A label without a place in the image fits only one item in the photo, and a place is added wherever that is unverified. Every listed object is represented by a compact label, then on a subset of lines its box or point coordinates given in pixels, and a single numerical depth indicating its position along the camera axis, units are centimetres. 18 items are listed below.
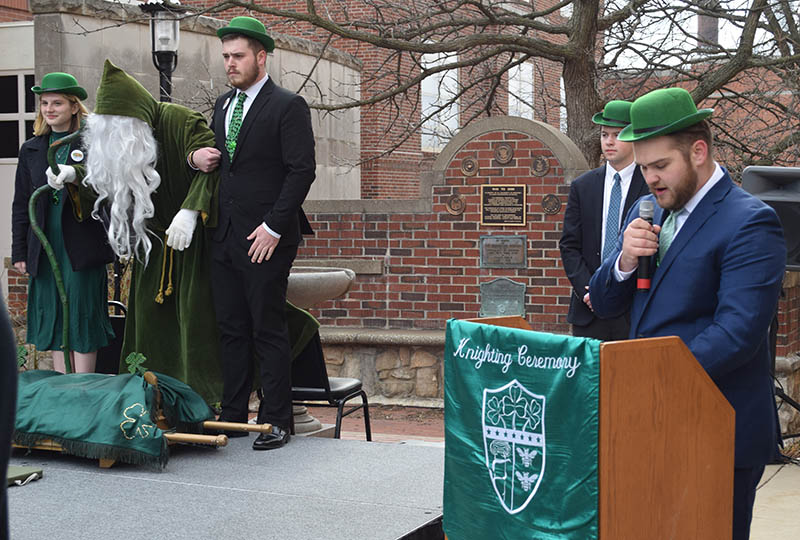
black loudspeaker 481
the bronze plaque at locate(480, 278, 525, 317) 991
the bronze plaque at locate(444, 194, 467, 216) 1012
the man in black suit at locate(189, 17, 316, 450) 511
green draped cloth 467
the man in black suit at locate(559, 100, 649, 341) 527
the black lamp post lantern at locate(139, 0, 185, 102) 1043
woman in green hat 552
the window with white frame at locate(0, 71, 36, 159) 1515
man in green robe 532
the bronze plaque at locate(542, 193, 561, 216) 972
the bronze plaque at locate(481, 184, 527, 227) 988
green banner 248
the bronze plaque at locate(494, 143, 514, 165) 985
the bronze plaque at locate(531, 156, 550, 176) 971
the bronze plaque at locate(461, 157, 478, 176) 1002
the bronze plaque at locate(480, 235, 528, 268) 989
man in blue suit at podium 260
